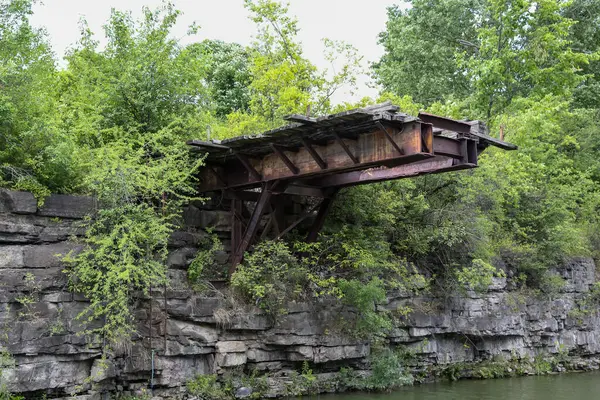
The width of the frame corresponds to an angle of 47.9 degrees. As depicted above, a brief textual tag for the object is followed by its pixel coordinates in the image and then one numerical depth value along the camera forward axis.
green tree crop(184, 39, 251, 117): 28.05
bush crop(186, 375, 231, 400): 12.41
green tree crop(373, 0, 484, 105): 29.66
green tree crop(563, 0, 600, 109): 29.48
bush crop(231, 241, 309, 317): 13.41
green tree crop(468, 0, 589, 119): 24.69
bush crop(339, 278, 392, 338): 14.39
